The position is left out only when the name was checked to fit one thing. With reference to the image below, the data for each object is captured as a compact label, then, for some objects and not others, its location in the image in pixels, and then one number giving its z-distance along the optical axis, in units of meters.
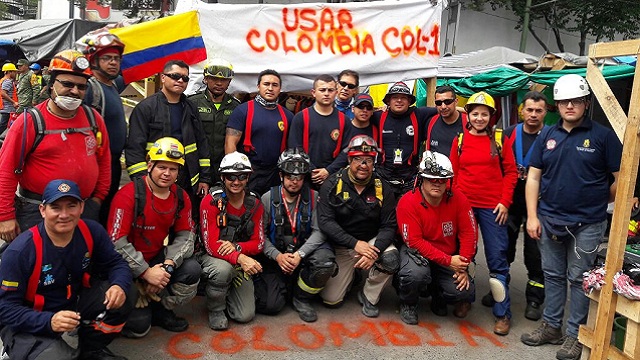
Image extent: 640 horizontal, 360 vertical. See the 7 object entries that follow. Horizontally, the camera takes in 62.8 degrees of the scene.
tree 19.06
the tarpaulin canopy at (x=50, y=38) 13.72
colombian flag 5.17
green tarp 8.78
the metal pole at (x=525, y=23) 18.75
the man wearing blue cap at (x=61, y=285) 3.17
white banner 5.73
